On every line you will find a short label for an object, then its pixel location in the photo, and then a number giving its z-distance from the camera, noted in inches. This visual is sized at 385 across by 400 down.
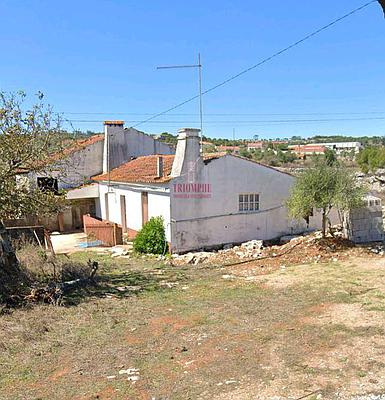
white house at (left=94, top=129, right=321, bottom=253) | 711.7
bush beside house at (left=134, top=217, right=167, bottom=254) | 716.7
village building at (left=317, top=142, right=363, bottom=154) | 4326.8
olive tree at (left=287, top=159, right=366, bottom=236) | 647.8
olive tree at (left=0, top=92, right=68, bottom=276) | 442.0
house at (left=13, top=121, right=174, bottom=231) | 1012.5
